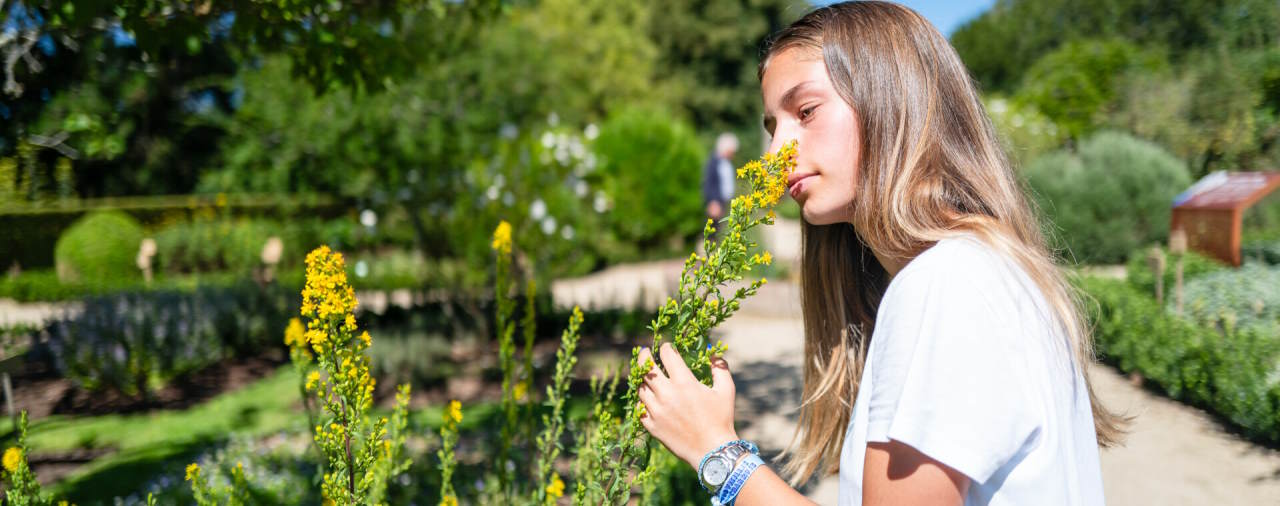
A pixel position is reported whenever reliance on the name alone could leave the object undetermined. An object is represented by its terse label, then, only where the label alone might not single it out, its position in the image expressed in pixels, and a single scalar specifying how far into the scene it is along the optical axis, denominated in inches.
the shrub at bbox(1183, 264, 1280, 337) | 197.6
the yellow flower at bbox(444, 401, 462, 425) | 69.7
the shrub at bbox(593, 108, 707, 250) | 581.0
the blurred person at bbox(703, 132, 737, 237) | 376.8
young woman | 36.5
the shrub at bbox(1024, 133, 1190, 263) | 386.9
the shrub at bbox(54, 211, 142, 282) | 439.8
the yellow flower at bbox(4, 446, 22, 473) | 62.5
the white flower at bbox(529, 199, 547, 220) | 289.7
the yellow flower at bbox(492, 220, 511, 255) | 81.4
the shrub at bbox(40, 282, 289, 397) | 217.8
